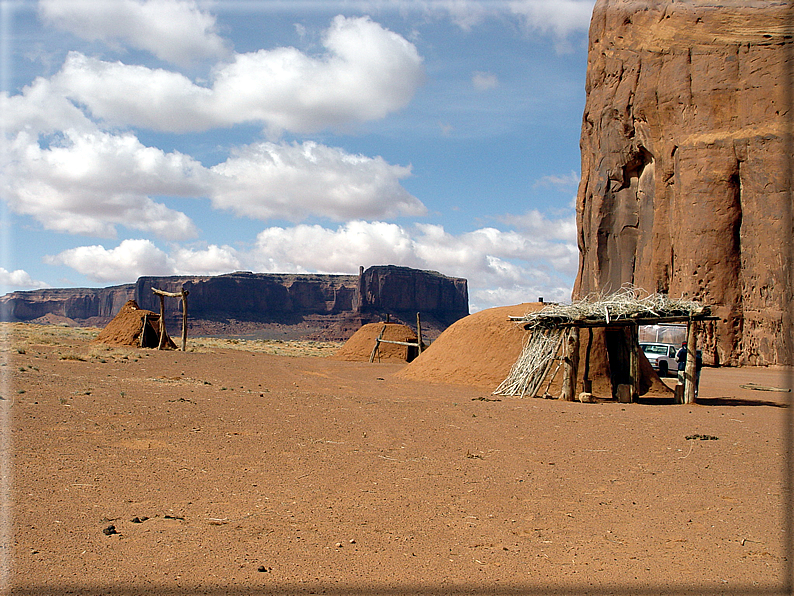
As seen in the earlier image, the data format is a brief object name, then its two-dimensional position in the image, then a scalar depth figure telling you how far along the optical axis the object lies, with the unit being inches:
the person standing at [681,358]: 681.4
